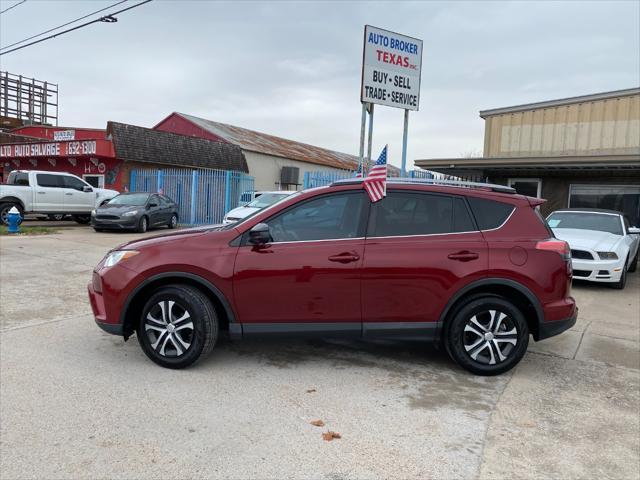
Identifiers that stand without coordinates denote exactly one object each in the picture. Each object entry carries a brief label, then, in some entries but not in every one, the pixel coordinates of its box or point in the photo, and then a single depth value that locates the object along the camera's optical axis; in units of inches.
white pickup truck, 648.4
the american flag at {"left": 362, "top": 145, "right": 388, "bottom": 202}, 176.1
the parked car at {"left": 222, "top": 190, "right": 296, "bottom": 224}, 532.7
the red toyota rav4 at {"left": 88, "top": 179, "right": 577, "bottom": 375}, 168.9
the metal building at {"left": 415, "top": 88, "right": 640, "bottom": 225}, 540.7
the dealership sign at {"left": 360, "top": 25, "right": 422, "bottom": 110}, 309.6
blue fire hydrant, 569.6
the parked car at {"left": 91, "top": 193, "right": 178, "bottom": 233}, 638.5
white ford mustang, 350.9
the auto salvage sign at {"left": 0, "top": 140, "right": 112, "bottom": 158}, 835.4
